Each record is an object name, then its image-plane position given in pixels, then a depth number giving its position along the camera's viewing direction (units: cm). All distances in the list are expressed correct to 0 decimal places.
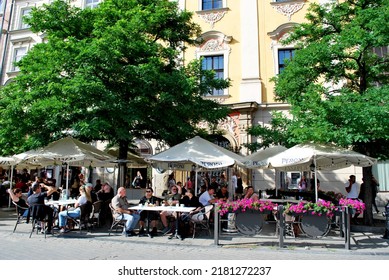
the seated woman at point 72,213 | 905
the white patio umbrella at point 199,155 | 895
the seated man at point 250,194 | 1011
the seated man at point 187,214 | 880
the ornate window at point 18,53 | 2350
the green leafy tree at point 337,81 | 865
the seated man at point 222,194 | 1172
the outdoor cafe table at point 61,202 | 938
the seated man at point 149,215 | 919
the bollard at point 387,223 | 880
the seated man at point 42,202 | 874
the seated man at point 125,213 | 889
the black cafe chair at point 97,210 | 964
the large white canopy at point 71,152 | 997
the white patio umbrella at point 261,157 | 1042
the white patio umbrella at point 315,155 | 832
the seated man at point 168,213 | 932
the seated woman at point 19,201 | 959
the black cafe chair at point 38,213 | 870
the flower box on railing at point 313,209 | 759
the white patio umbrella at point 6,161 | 1244
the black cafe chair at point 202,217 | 889
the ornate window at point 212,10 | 1899
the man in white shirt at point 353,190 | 1132
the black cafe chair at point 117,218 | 889
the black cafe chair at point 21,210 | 955
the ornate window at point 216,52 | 1853
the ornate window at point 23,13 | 2384
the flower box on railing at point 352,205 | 783
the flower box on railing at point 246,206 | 779
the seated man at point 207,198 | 988
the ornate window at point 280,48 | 1778
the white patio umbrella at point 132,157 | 1388
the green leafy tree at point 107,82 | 1020
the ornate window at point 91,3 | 2177
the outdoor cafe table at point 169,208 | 839
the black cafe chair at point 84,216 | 913
